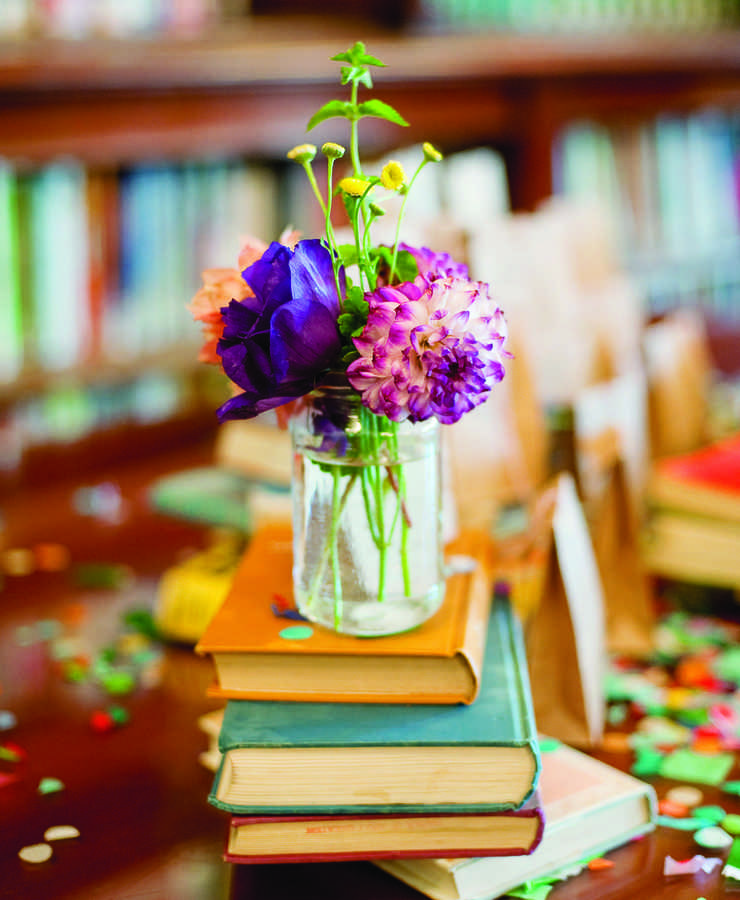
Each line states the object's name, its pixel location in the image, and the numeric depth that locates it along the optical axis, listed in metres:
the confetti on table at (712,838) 0.97
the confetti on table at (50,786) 1.04
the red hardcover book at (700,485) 1.28
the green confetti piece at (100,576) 1.39
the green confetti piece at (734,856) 0.95
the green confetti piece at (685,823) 0.99
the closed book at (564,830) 0.93
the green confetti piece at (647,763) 1.05
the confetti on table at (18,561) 1.43
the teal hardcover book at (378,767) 0.93
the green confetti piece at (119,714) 1.12
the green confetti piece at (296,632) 0.96
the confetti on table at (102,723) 1.11
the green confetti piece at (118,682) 1.17
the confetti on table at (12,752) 1.08
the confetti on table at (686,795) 1.02
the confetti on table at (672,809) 1.00
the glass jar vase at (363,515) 0.96
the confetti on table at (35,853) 0.97
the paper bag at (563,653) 1.07
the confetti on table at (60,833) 0.99
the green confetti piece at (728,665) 1.18
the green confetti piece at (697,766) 1.04
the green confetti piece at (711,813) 1.00
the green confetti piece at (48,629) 1.27
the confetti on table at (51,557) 1.44
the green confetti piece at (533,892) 0.93
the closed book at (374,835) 0.93
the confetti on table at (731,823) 0.98
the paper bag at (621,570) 1.21
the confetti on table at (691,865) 0.95
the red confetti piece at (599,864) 0.96
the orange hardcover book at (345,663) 0.95
